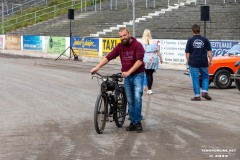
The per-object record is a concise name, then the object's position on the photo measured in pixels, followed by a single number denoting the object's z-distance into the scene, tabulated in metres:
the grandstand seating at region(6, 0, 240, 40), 29.14
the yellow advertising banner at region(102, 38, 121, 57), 27.39
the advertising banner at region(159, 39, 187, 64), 23.10
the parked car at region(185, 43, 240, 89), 14.79
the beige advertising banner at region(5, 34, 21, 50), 38.07
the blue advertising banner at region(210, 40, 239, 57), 20.61
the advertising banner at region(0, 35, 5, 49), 40.14
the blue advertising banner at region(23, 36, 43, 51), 35.37
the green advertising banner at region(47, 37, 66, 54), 32.35
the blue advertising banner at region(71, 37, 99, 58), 29.17
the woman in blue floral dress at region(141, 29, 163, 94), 12.77
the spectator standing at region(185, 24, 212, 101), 11.77
